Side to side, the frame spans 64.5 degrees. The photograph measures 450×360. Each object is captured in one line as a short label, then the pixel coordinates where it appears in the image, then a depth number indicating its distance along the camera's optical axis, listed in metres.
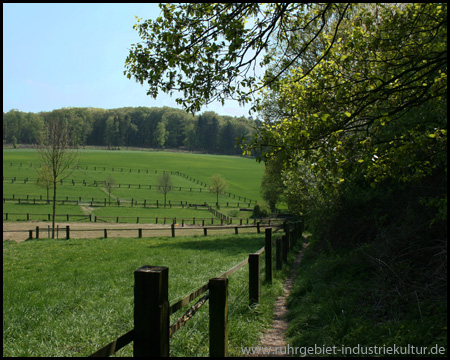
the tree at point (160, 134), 161.12
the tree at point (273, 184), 30.63
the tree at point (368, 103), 5.20
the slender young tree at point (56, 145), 25.20
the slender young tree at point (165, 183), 62.41
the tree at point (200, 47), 4.56
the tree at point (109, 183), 61.34
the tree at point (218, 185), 66.62
